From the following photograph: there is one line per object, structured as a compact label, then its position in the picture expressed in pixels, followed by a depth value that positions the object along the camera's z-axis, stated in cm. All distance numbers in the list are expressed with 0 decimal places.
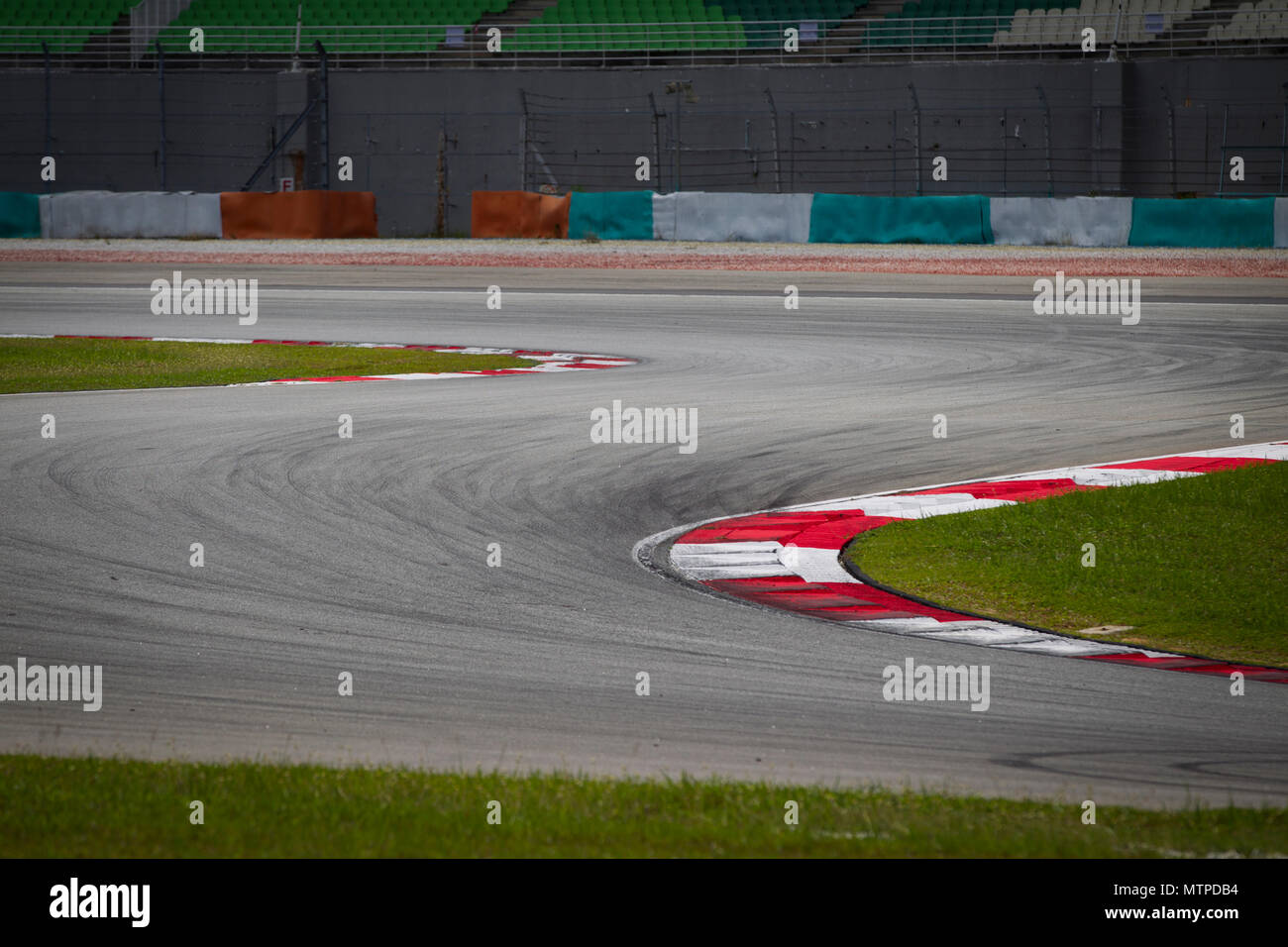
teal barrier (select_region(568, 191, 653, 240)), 3020
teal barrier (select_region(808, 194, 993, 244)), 2848
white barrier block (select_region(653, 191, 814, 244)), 2941
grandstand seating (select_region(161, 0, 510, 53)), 3509
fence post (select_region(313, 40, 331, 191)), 3369
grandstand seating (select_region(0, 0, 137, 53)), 3519
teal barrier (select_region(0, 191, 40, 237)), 3114
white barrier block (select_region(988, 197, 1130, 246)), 2742
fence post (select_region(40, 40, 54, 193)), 3244
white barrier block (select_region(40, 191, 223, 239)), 3114
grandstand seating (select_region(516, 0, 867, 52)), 3403
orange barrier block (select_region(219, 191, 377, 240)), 3095
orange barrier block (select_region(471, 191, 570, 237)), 3094
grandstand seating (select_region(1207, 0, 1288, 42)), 3045
